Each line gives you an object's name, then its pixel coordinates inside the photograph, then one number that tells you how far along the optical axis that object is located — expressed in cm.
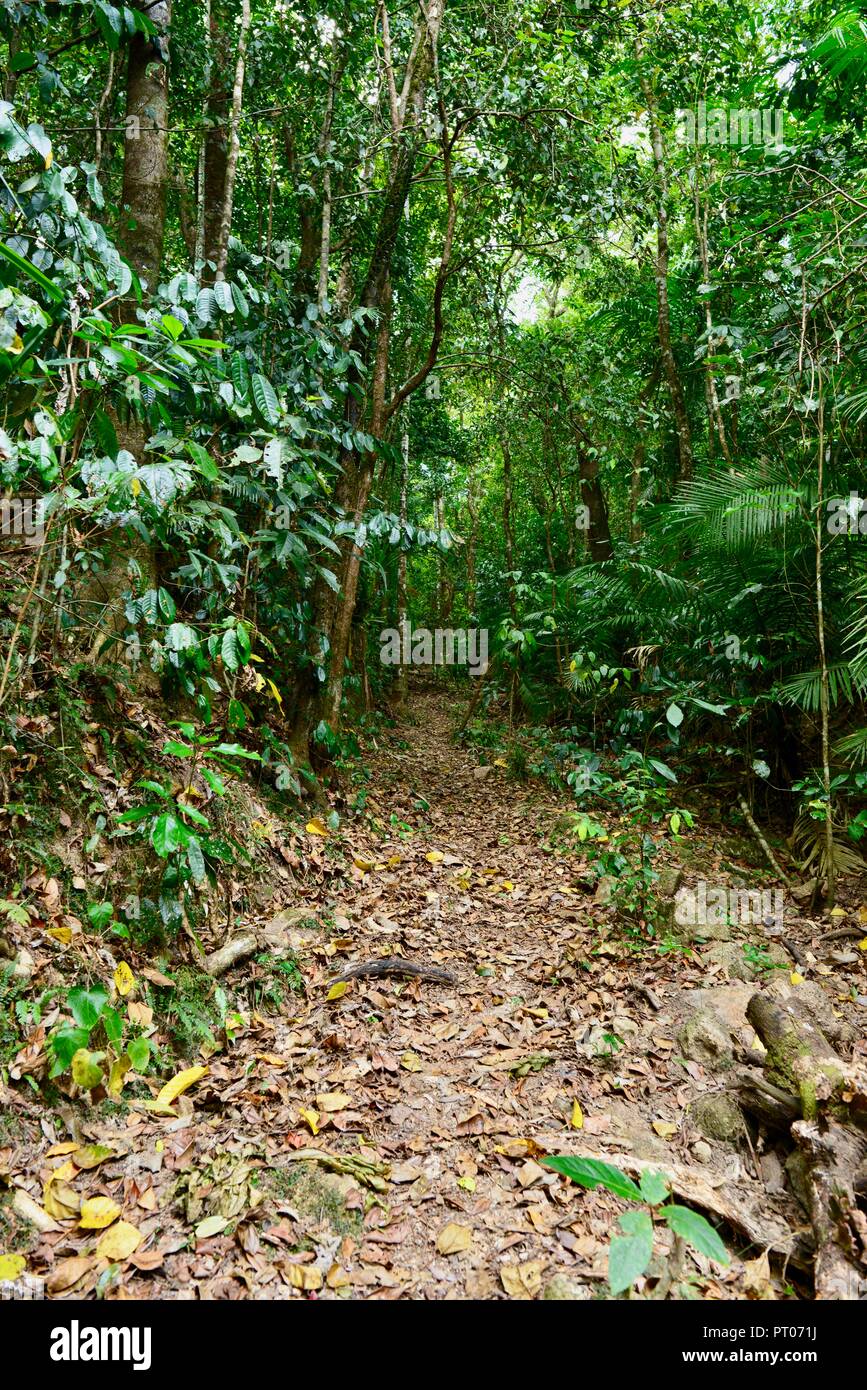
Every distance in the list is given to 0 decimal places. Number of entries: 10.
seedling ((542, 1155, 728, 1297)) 143
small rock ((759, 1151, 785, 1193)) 227
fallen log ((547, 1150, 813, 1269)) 200
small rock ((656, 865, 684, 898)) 440
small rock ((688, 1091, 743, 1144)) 248
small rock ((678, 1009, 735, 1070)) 288
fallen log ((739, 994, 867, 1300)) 184
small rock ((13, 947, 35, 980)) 231
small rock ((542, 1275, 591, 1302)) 185
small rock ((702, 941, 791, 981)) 362
